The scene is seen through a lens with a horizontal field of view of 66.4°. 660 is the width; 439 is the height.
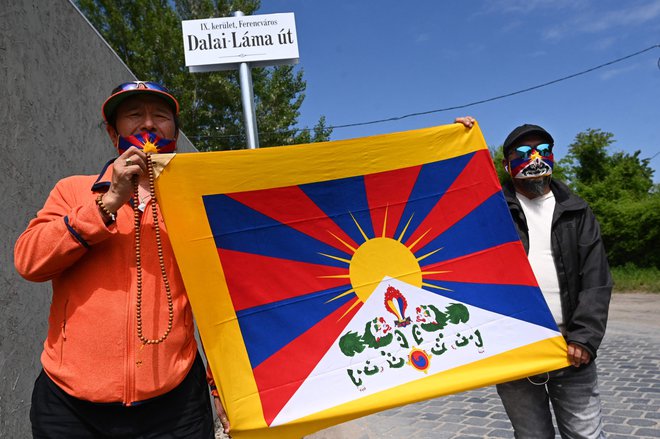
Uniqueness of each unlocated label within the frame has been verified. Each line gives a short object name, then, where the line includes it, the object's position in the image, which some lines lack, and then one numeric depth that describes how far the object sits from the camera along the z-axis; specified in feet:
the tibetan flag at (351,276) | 7.64
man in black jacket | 8.46
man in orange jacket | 5.92
